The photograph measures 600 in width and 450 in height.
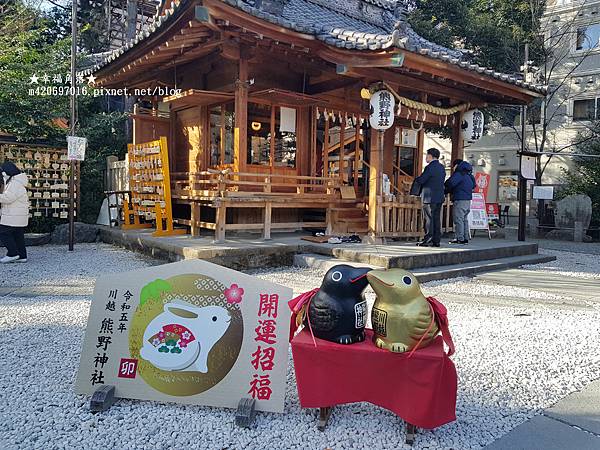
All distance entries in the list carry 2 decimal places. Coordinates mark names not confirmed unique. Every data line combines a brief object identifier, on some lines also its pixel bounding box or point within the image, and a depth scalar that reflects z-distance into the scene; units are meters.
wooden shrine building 7.87
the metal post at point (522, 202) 11.03
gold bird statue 2.56
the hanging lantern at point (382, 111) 8.30
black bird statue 2.69
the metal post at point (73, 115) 9.19
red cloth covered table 2.54
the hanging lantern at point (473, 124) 10.53
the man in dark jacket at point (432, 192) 8.17
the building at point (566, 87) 20.38
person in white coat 7.55
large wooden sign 2.82
